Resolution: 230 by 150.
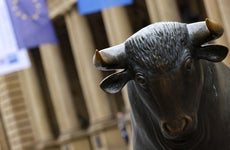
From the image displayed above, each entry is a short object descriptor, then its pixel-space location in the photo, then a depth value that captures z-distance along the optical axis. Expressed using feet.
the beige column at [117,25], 84.07
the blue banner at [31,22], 53.83
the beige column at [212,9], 58.44
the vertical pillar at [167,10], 72.13
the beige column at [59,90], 99.86
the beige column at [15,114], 104.17
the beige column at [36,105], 105.91
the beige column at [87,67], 92.43
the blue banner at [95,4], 50.65
